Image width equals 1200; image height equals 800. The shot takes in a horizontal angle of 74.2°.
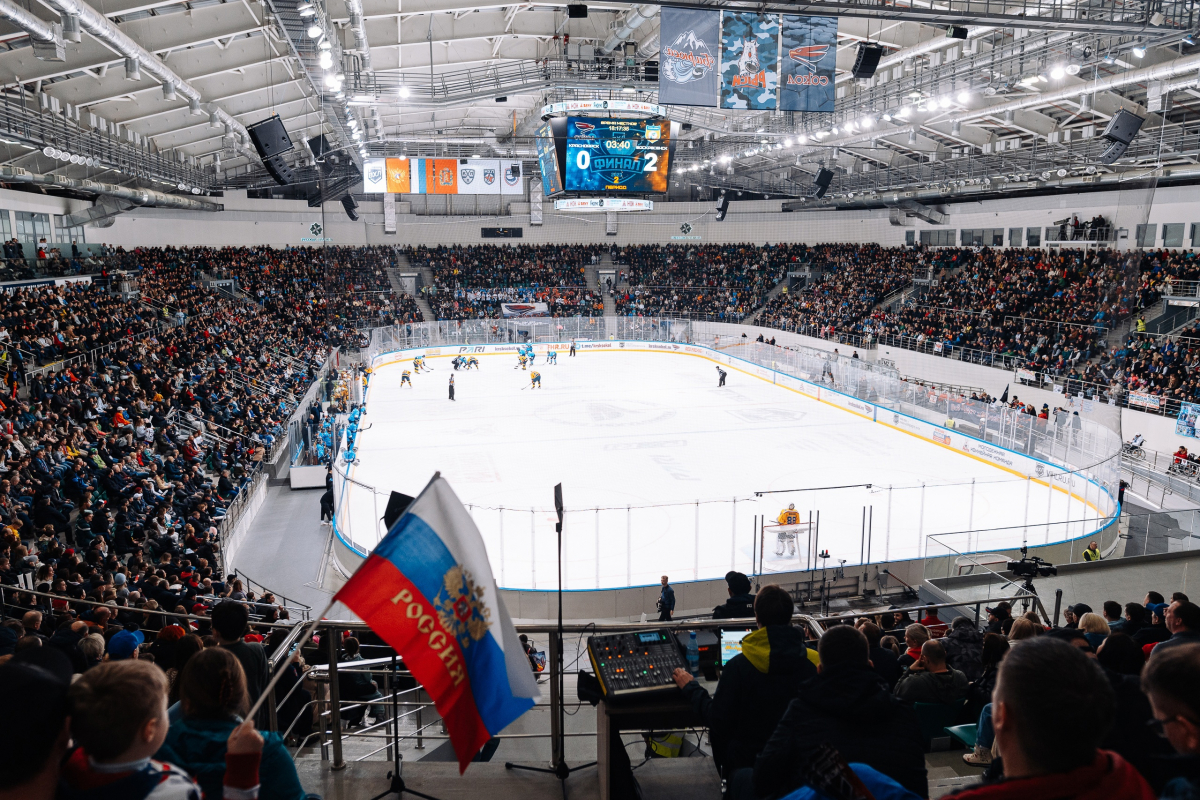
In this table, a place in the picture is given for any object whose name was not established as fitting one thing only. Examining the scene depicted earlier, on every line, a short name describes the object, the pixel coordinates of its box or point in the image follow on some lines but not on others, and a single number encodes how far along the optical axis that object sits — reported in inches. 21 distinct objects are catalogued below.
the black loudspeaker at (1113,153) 814.6
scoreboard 828.0
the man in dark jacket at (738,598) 283.6
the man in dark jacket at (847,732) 100.1
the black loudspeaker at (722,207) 1855.3
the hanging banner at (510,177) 1333.7
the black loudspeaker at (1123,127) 737.0
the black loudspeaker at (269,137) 709.3
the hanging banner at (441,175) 1302.9
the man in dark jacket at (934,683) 202.5
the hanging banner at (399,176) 1284.4
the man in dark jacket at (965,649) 226.7
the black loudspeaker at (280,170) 759.0
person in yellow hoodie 125.5
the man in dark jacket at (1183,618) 176.6
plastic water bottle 178.1
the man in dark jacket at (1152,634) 205.5
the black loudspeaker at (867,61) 613.3
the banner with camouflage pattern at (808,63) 499.2
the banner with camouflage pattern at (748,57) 490.9
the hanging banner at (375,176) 1279.5
